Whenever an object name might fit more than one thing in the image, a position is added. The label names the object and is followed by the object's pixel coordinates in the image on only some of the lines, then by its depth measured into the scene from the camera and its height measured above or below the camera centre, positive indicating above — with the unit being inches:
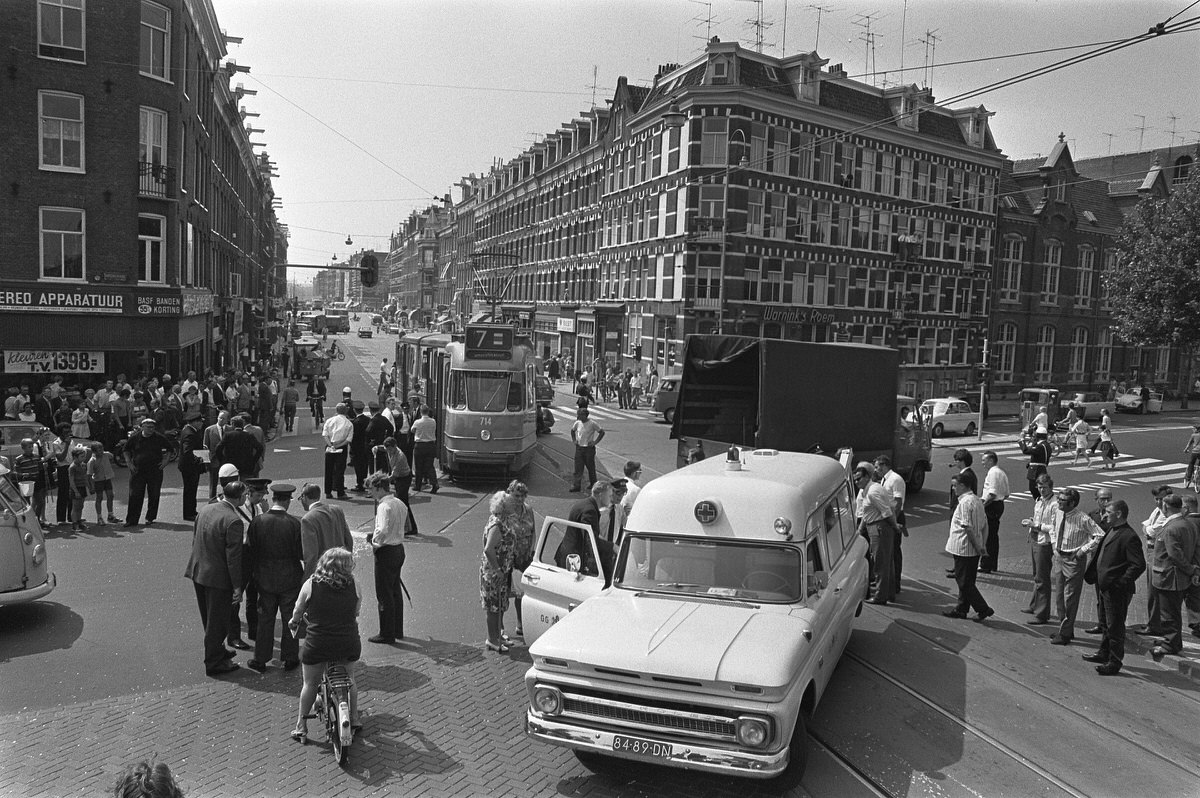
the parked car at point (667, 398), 1336.1 -88.5
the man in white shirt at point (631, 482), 392.8 -68.1
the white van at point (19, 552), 348.8 -95.8
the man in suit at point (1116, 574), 347.3 -86.1
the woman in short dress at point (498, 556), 347.3 -88.2
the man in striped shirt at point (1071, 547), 391.5 -85.7
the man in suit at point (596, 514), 364.8 -74.0
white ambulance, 226.4 -83.1
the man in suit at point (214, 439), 580.7 -78.7
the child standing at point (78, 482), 530.3 -99.8
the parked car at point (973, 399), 1542.8 -84.6
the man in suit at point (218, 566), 315.0 -87.3
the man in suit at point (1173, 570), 367.6 -88.5
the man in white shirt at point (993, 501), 516.4 -87.6
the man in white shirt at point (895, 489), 458.3 -74.8
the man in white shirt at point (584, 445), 718.5 -88.3
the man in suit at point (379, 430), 665.0 -76.7
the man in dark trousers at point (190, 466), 560.7 -92.6
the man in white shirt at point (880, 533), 439.8 -92.4
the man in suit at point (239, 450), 545.3 -78.6
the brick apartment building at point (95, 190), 943.7 +143.9
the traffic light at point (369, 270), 1058.1 +71.7
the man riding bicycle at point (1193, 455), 926.4 -100.3
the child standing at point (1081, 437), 1105.9 -101.8
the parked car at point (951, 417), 1332.4 -100.4
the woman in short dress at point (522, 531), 353.7 -80.0
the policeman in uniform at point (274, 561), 319.6 -85.7
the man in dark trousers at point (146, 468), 534.3 -91.9
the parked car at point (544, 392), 1173.5 -79.1
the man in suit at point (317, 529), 324.2 -75.1
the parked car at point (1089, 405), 1590.8 -91.4
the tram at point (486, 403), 725.9 -58.6
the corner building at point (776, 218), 1601.9 +258.9
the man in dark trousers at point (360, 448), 686.5 -93.7
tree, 1082.7 +108.3
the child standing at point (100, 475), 543.5 -97.6
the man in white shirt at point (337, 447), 631.2 -87.6
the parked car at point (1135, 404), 1902.1 -98.5
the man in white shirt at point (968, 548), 406.0 -91.3
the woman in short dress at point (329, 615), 259.6 -85.6
